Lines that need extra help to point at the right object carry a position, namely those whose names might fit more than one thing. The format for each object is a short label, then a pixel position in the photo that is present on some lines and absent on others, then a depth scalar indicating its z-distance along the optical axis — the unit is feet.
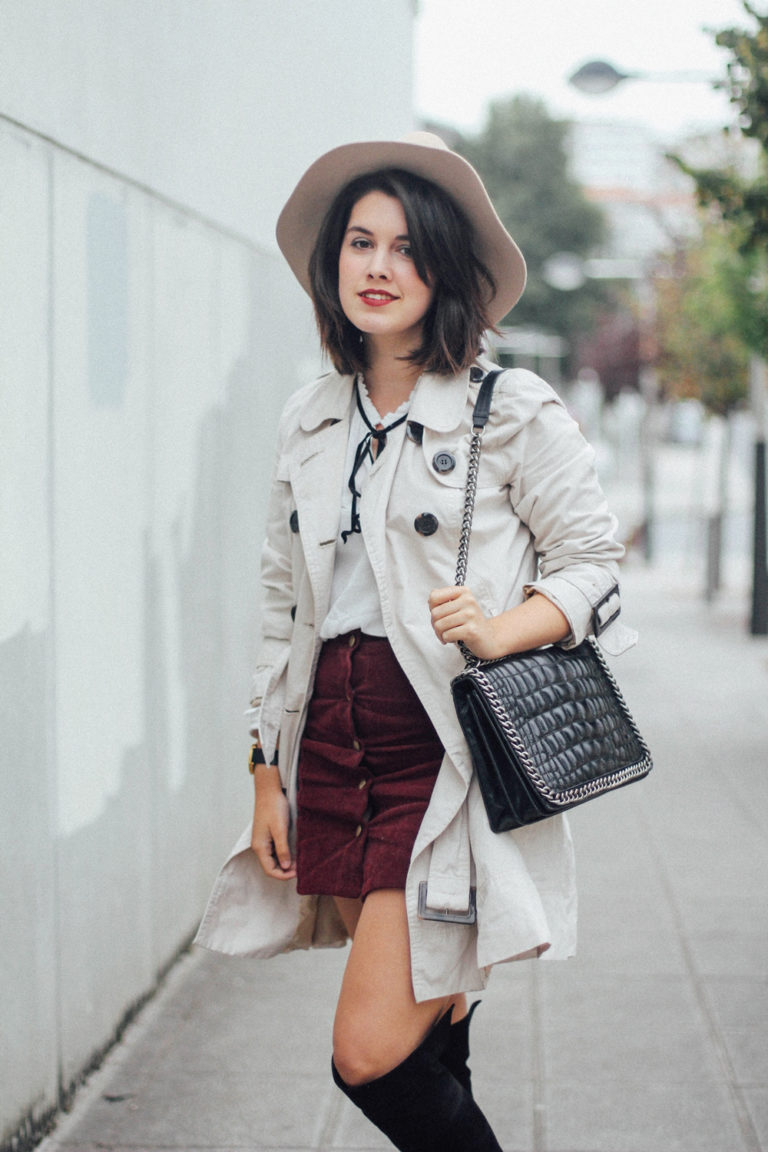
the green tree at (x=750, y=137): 20.83
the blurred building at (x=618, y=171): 194.46
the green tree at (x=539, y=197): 175.32
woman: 7.73
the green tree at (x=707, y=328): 41.39
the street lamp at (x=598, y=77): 39.52
